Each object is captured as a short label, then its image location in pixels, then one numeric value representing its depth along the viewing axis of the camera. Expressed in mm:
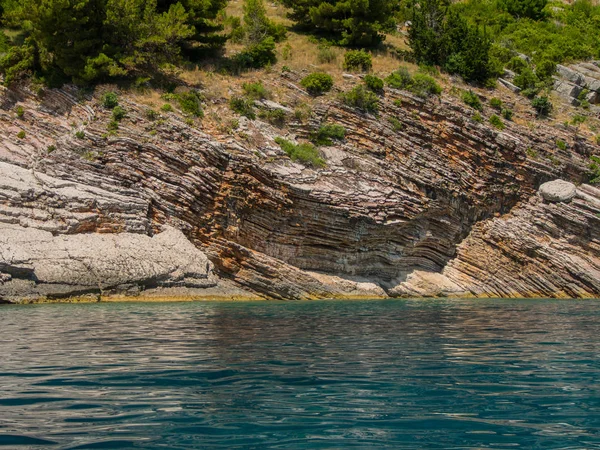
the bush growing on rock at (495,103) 40688
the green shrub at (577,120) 41438
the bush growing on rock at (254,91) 36688
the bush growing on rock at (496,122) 39125
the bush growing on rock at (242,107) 35156
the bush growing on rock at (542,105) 41688
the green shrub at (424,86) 39000
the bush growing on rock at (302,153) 33219
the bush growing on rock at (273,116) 35844
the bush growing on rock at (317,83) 38250
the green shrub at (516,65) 46969
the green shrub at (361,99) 37281
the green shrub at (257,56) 40344
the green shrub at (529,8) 60750
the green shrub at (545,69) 45438
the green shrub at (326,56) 42156
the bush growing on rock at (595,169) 38375
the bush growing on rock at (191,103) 34188
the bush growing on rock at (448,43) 43156
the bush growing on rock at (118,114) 32156
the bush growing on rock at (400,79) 39219
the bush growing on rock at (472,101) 39625
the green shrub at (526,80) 43816
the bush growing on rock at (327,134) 35688
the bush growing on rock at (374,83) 38500
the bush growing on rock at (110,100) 32781
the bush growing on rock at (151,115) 32625
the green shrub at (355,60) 41156
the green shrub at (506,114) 40438
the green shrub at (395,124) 37031
